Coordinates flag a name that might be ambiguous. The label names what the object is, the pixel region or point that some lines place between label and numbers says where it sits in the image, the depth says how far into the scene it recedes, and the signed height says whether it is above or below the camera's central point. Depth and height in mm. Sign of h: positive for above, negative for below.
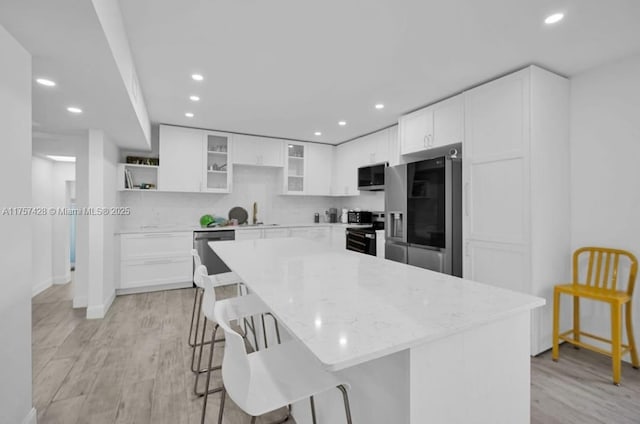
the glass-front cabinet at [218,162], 4719 +790
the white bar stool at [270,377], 961 -589
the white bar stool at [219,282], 2242 -538
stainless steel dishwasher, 4434 -486
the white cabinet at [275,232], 4906 -329
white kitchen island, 872 -360
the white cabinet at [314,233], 5145 -359
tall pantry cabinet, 2477 +238
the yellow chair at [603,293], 2117 -598
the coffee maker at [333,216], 5816 -64
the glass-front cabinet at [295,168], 5324 +790
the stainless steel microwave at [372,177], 4523 +561
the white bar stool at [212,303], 1571 -513
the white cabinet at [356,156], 4476 +932
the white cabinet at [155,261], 4051 -680
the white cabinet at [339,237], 5137 -414
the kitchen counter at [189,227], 4113 -236
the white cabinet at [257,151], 4883 +1024
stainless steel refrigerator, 2986 -8
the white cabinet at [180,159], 4367 +776
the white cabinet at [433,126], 3064 +967
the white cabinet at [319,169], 5500 +809
